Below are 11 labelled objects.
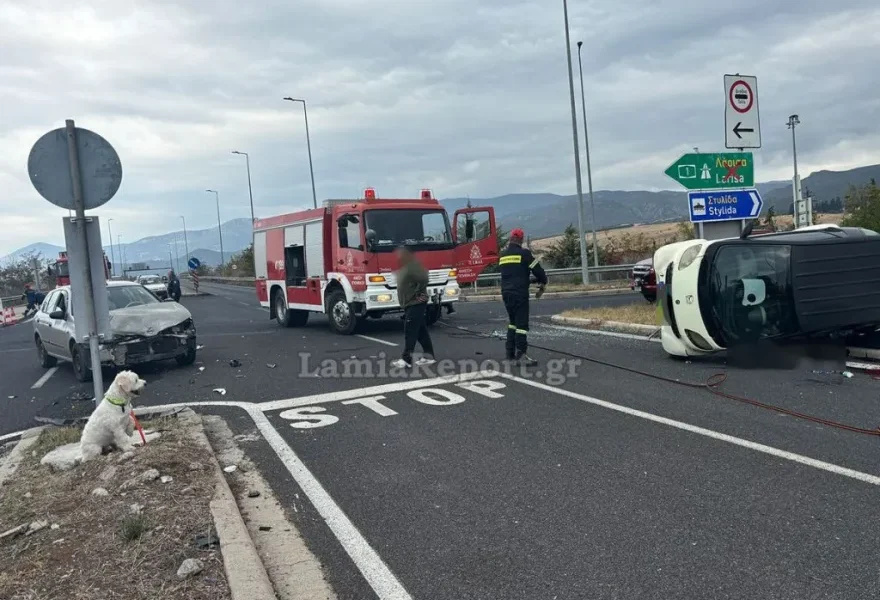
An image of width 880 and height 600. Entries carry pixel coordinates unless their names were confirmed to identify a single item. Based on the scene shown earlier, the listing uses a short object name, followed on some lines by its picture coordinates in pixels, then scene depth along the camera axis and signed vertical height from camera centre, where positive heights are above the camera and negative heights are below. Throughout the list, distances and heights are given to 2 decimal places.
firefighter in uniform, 9.34 -0.29
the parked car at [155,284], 31.95 +0.48
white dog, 5.51 -1.00
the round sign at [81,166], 5.90 +1.15
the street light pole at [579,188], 23.55 +2.56
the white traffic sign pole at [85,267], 6.04 +0.28
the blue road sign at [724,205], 11.09 +0.68
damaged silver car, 9.84 -0.55
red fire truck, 13.41 +0.47
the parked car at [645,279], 16.58 -0.64
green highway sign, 11.02 +1.25
